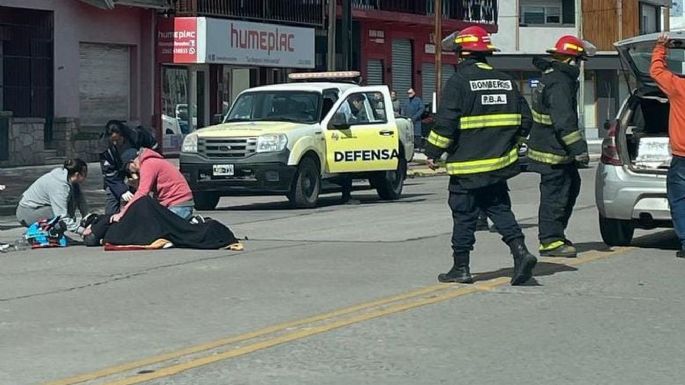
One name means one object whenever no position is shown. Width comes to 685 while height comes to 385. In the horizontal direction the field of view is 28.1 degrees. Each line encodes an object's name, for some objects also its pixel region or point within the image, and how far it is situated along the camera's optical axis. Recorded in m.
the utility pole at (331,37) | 31.64
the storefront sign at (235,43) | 33.72
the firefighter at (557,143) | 12.27
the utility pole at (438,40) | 36.14
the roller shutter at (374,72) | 43.81
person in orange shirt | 12.62
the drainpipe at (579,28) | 52.81
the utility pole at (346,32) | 33.75
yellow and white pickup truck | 20.22
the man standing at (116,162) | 16.53
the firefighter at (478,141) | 10.61
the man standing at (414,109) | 35.78
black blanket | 14.39
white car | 13.33
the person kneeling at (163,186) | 14.90
